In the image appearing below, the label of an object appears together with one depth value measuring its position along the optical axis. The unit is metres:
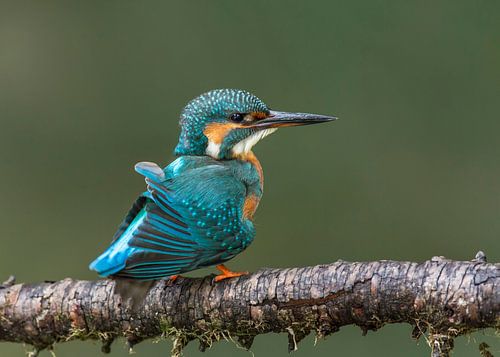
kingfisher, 6.17
